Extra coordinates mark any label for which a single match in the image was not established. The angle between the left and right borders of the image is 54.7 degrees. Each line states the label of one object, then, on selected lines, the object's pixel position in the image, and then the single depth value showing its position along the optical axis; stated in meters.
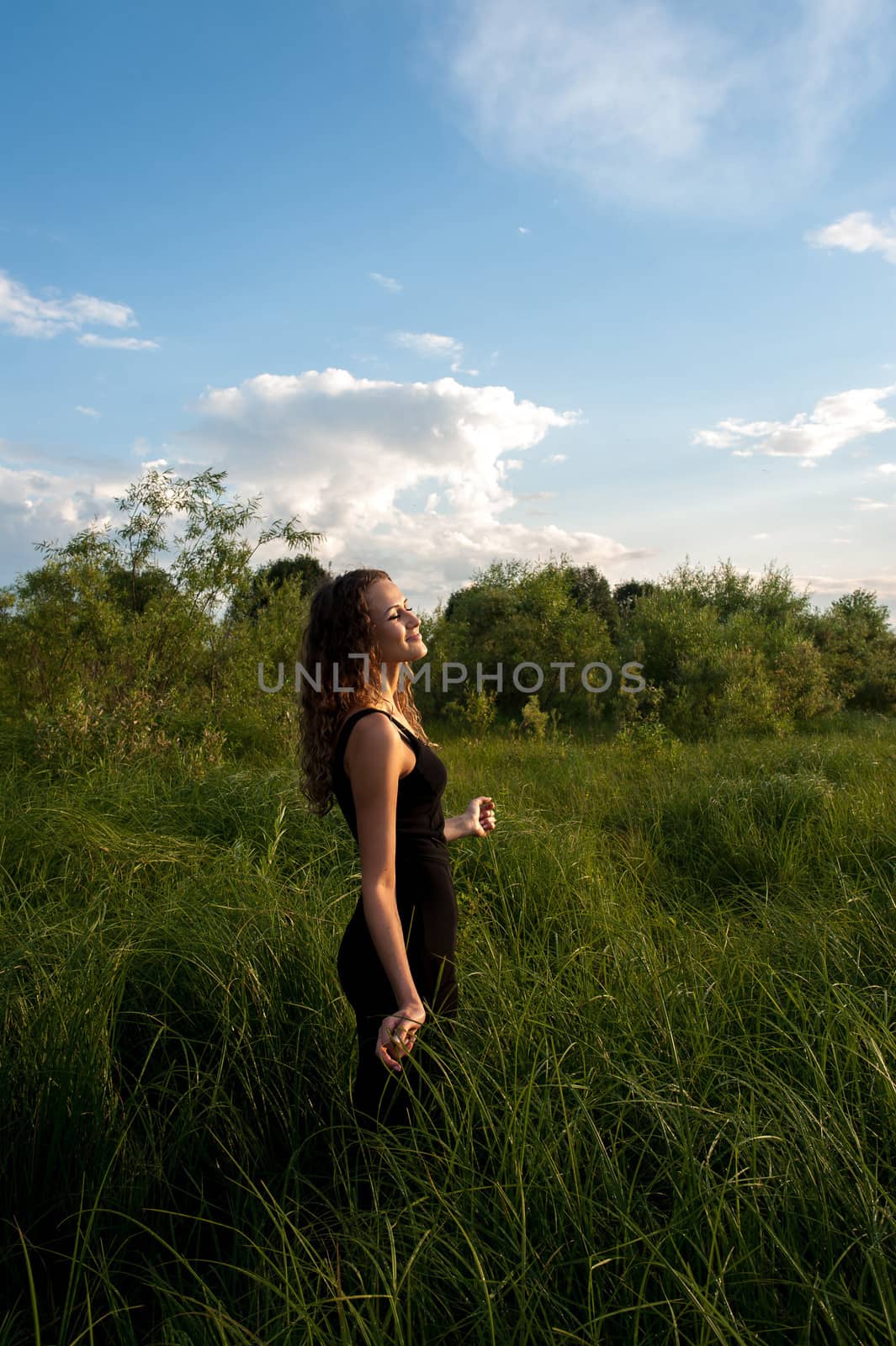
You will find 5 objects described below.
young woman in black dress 2.00
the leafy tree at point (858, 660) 19.80
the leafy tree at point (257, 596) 8.91
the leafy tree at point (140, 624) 8.02
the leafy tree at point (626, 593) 27.29
